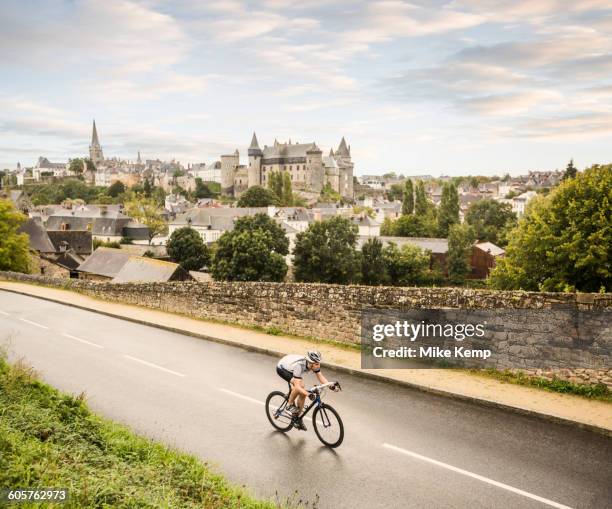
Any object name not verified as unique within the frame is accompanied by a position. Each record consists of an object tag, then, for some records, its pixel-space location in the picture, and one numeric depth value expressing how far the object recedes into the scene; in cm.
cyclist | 806
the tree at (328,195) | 17466
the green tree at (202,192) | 19099
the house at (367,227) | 11206
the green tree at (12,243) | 4012
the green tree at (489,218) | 9800
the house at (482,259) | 7381
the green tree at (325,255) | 6336
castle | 18475
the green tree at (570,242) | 2656
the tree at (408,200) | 11194
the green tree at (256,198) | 12275
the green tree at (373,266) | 6838
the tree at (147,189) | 16812
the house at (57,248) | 4781
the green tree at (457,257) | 7244
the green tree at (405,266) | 6931
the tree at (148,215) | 10519
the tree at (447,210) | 9712
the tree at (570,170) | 7106
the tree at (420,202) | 10775
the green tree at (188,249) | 7431
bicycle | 796
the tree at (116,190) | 17088
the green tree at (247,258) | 5772
